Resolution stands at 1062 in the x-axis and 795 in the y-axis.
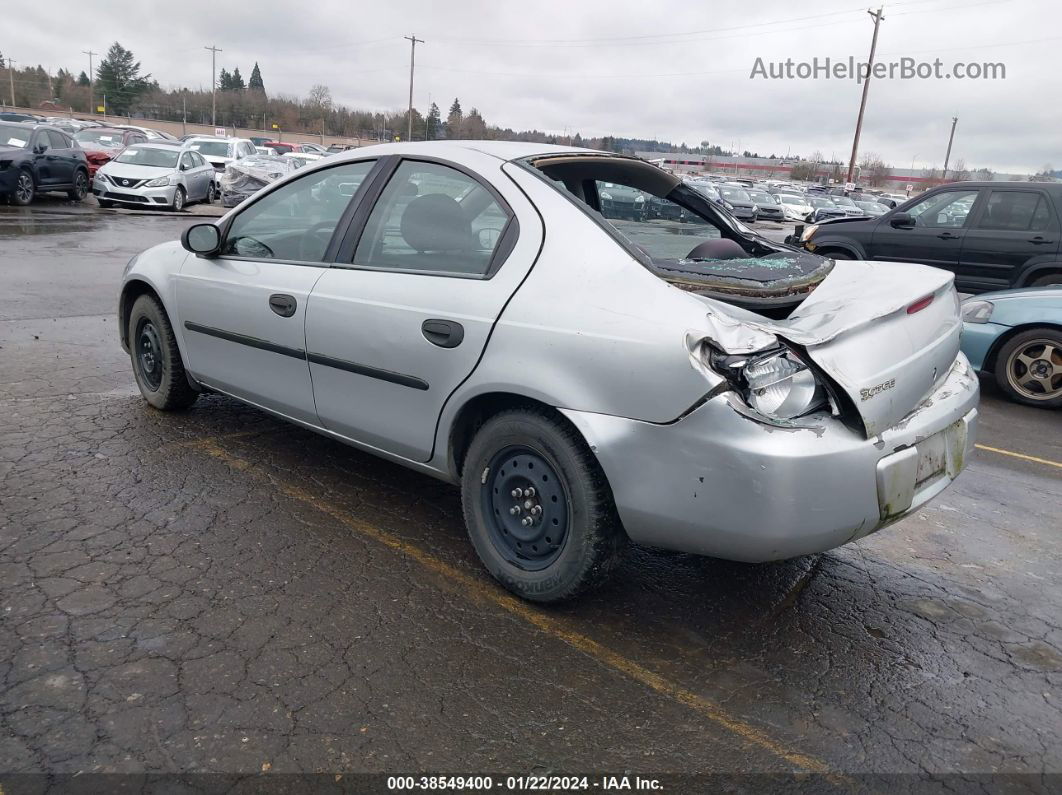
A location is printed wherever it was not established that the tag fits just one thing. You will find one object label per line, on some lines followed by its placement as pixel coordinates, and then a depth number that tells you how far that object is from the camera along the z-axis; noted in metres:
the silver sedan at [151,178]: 18.72
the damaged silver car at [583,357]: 2.59
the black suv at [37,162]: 16.75
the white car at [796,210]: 36.56
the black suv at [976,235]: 9.23
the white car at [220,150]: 24.83
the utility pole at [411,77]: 65.46
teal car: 6.50
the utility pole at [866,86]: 42.39
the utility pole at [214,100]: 77.38
